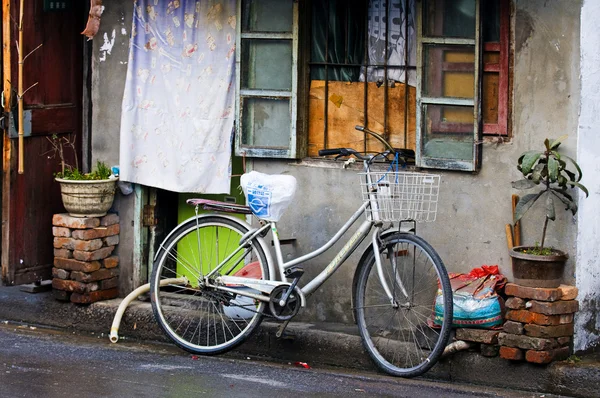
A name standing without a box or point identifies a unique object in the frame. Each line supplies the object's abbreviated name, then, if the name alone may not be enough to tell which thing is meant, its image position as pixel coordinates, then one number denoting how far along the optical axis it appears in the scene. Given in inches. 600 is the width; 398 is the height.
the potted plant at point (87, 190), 363.9
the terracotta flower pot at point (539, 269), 298.0
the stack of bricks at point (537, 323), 296.2
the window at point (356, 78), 322.7
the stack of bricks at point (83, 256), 367.6
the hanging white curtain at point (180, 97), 355.6
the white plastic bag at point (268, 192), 323.3
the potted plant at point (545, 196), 294.2
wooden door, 366.0
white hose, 353.4
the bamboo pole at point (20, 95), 360.2
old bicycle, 311.0
